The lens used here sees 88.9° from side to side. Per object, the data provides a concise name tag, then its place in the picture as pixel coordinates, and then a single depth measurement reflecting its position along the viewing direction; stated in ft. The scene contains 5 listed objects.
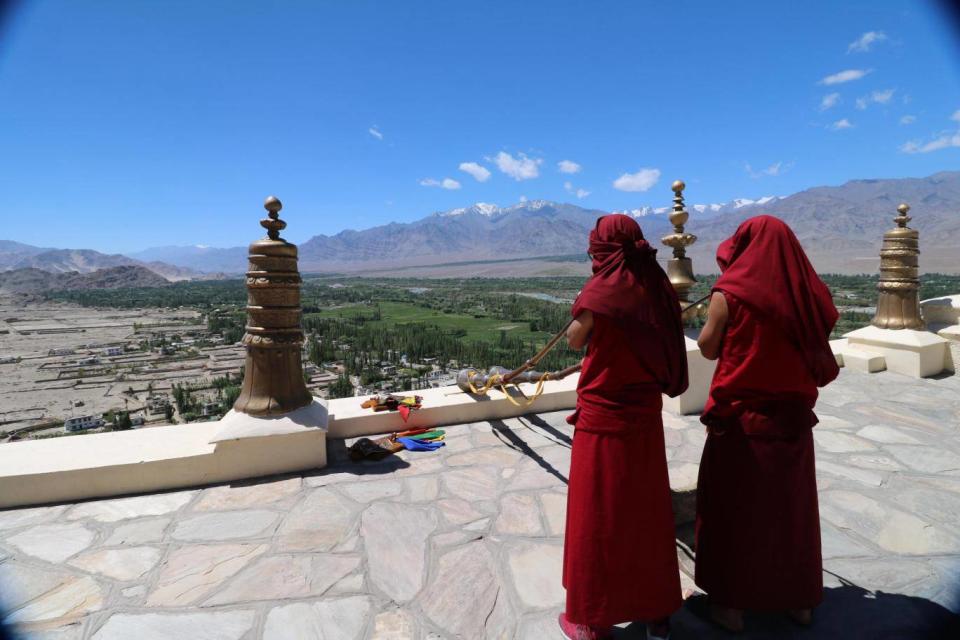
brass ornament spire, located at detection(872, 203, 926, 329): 20.43
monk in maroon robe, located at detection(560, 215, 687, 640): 6.22
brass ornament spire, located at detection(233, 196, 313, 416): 12.26
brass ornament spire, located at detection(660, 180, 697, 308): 15.34
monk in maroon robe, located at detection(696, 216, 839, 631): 6.08
